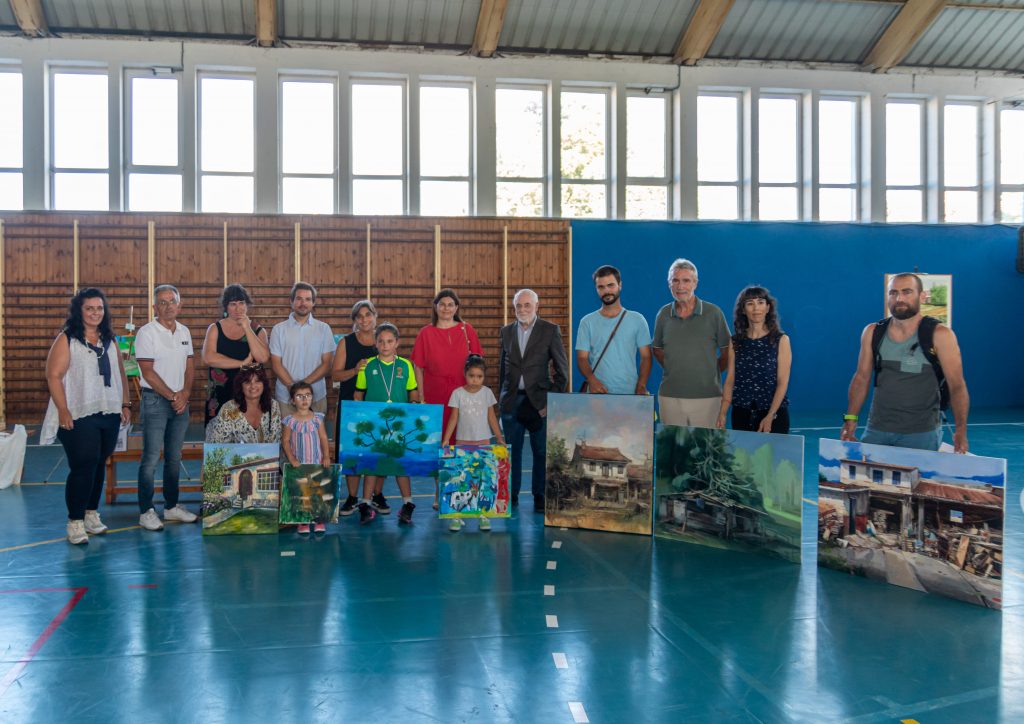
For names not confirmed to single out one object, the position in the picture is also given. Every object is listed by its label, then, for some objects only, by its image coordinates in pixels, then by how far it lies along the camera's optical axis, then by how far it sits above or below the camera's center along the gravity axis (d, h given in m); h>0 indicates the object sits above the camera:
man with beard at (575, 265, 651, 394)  5.43 +0.07
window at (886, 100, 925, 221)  14.02 +3.50
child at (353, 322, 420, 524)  5.38 -0.16
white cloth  6.89 -0.91
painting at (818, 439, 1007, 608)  3.86 -0.87
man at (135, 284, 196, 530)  5.20 -0.23
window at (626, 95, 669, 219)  13.12 +3.35
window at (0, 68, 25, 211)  11.73 +3.23
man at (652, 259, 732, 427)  5.12 +0.01
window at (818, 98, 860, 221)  13.79 +3.48
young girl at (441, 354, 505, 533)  5.45 -0.43
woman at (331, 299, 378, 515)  5.54 +0.02
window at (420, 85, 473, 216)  12.67 +3.36
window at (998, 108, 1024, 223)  14.35 +3.50
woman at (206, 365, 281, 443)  5.35 -0.42
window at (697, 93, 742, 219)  13.38 +3.42
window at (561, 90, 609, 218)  13.00 +3.38
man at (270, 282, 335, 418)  5.54 +0.02
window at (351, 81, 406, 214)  12.52 +3.35
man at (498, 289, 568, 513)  5.62 -0.15
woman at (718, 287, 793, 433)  4.75 -0.06
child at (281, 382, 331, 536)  5.26 -0.54
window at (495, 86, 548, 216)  12.81 +3.37
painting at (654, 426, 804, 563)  4.64 -0.85
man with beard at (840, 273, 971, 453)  4.16 -0.11
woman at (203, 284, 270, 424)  5.38 +0.05
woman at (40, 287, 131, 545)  4.76 -0.25
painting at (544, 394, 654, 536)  5.24 -0.74
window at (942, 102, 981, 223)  14.23 +3.51
